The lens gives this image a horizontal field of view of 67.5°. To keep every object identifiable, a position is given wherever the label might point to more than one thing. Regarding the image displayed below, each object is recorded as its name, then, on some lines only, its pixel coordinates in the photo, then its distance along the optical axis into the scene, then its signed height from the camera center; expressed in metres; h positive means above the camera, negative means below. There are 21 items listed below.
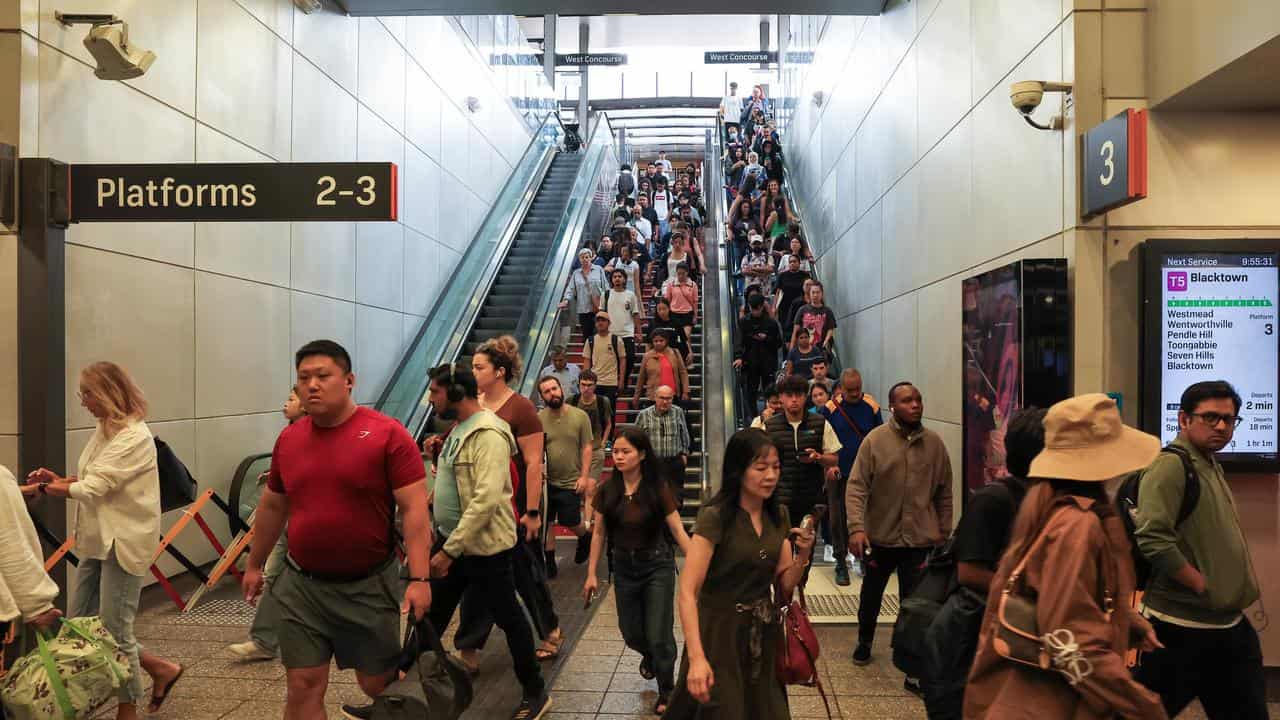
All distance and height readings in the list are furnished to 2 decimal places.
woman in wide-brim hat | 2.33 -0.56
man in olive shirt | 8.42 -0.87
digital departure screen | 5.29 +0.16
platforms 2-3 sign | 5.47 +0.97
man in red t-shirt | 3.53 -0.64
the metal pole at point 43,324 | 5.70 +0.22
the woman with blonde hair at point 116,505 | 4.35 -0.67
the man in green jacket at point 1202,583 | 3.45 -0.81
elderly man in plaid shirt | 8.73 -0.64
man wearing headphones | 4.63 -0.77
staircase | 10.21 -0.66
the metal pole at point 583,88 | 34.19 +9.77
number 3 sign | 4.83 +1.04
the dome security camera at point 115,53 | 5.89 +1.92
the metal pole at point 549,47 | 30.25 +9.98
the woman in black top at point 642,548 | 4.89 -0.97
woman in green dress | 3.46 -0.85
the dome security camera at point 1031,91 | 5.69 +1.60
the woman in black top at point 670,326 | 12.41 +0.44
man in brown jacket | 5.77 -0.87
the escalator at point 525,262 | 13.67 +1.59
